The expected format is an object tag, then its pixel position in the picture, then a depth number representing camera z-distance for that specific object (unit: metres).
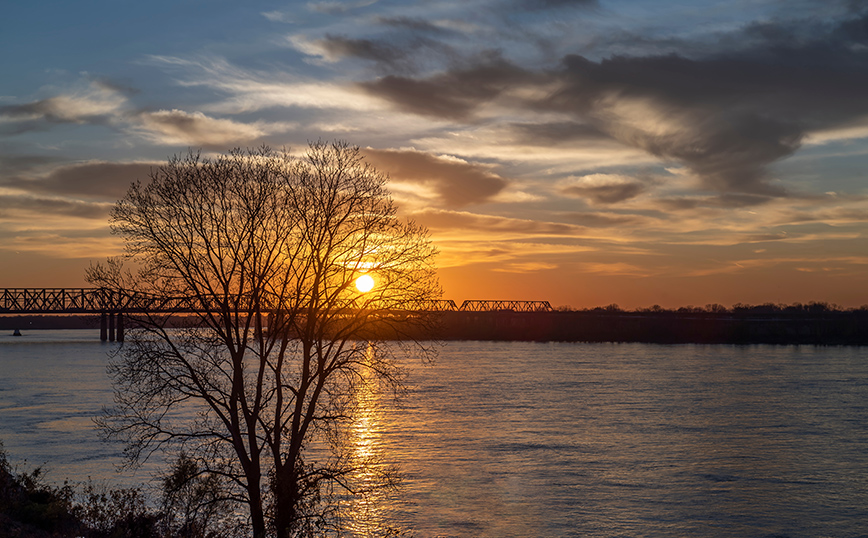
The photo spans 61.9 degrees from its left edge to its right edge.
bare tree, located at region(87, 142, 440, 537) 29.89
